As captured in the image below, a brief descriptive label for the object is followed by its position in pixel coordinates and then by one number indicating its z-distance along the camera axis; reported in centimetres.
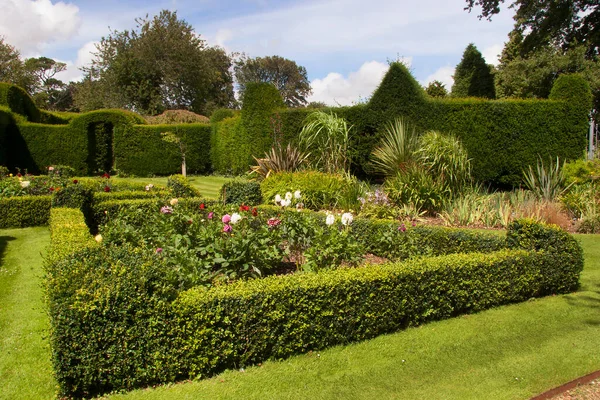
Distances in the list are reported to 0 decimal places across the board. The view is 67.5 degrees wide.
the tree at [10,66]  3431
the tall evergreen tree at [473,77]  1681
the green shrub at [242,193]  951
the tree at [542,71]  2101
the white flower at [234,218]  447
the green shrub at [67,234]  405
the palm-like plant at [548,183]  894
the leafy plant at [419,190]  841
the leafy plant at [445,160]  862
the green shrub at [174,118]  2420
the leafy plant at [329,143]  1091
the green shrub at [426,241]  554
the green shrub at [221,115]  2159
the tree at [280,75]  6191
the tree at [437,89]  1939
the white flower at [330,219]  487
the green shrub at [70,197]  787
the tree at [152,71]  3122
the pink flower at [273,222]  480
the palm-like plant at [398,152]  925
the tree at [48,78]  5053
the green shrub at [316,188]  901
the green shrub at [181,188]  1006
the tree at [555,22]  1777
